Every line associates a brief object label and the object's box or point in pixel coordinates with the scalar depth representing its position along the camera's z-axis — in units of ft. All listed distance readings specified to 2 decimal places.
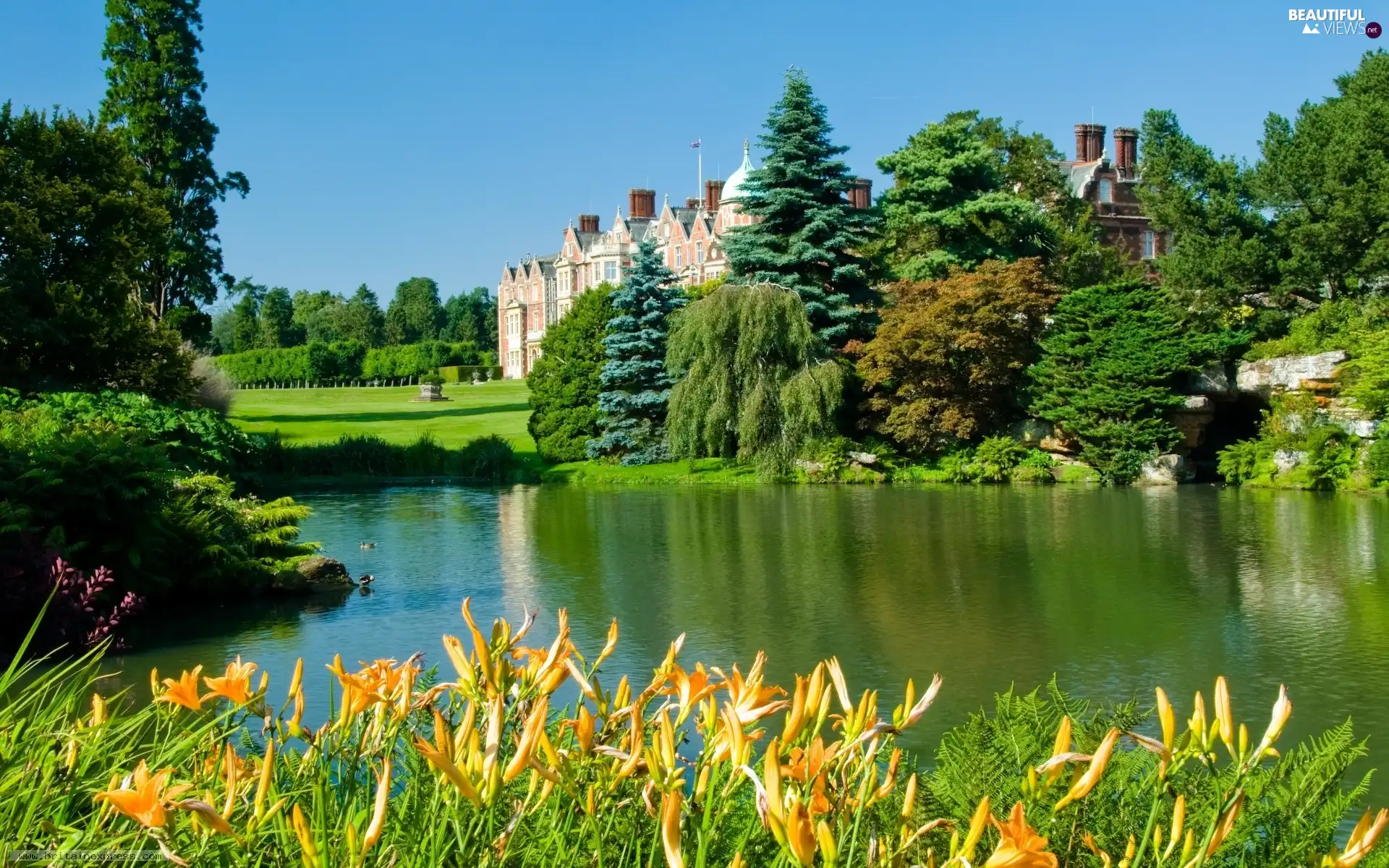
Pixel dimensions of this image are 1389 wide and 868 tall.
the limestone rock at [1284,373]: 72.90
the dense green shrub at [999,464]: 77.82
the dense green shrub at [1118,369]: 76.48
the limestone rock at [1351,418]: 69.67
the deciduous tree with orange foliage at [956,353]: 79.87
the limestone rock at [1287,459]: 71.56
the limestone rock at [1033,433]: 81.61
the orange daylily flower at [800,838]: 4.78
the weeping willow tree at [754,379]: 79.56
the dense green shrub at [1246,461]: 73.31
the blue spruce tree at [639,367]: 88.74
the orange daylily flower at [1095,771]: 5.76
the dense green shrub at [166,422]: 44.57
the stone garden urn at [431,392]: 173.58
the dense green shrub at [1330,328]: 74.18
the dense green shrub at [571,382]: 91.86
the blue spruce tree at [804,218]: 88.53
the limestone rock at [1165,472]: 75.36
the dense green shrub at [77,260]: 64.44
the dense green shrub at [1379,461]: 66.44
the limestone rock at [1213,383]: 78.38
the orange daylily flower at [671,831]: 4.98
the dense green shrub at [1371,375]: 68.54
